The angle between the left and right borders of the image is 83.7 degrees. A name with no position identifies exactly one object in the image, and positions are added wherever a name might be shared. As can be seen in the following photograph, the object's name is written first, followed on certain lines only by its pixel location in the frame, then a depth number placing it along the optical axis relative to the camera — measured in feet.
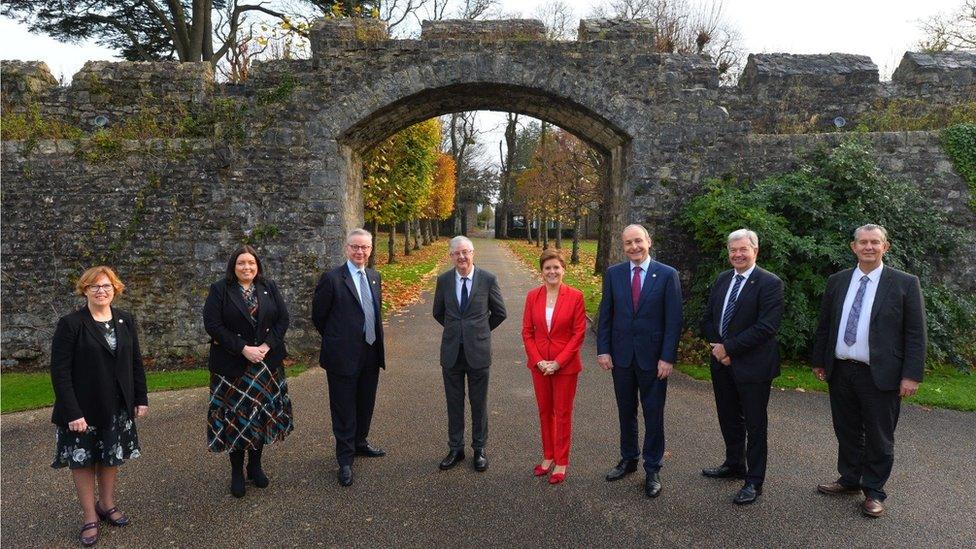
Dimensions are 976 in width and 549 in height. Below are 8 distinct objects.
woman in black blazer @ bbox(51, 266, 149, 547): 10.98
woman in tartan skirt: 13.04
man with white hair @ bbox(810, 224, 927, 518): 12.26
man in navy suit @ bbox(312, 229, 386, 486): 14.53
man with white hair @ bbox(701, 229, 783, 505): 13.00
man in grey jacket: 14.62
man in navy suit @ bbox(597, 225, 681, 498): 13.44
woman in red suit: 13.70
